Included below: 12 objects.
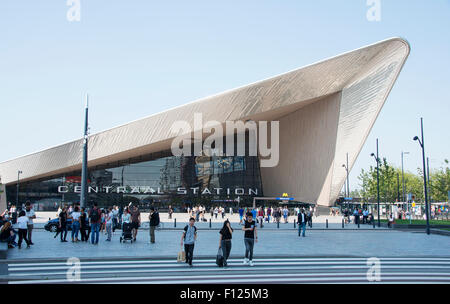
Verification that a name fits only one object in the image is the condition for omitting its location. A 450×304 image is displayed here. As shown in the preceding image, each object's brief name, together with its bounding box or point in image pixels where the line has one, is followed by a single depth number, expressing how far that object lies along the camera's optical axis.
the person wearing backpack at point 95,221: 14.33
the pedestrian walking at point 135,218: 15.10
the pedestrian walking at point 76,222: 15.30
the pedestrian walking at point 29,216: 13.80
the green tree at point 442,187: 53.34
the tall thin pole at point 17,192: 44.16
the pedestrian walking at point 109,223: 15.65
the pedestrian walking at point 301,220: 18.88
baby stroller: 14.96
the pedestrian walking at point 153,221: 14.56
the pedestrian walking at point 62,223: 15.36
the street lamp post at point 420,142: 22.70
